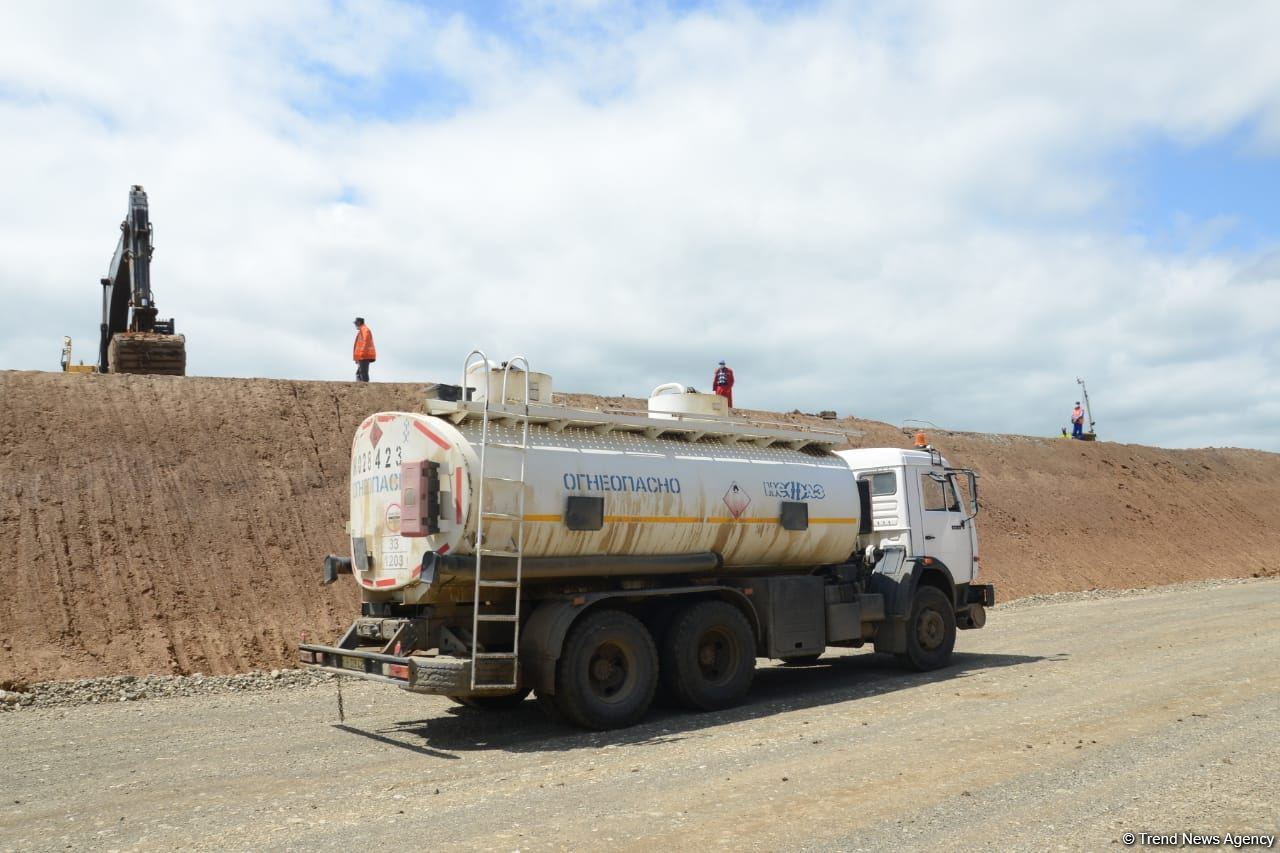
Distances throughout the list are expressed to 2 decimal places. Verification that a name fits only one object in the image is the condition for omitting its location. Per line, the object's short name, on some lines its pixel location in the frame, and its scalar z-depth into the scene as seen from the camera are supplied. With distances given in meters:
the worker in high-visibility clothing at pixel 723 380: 27.97
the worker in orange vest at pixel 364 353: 24.75
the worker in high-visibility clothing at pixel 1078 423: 46.65
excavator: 23.30
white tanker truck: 9.90
